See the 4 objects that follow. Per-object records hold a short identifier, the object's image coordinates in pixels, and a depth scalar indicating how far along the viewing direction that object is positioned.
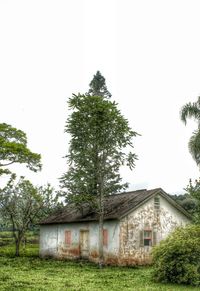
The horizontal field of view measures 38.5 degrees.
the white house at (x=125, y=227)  21.68
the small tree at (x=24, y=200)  29.34
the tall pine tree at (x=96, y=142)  21.34
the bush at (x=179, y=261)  13.07
